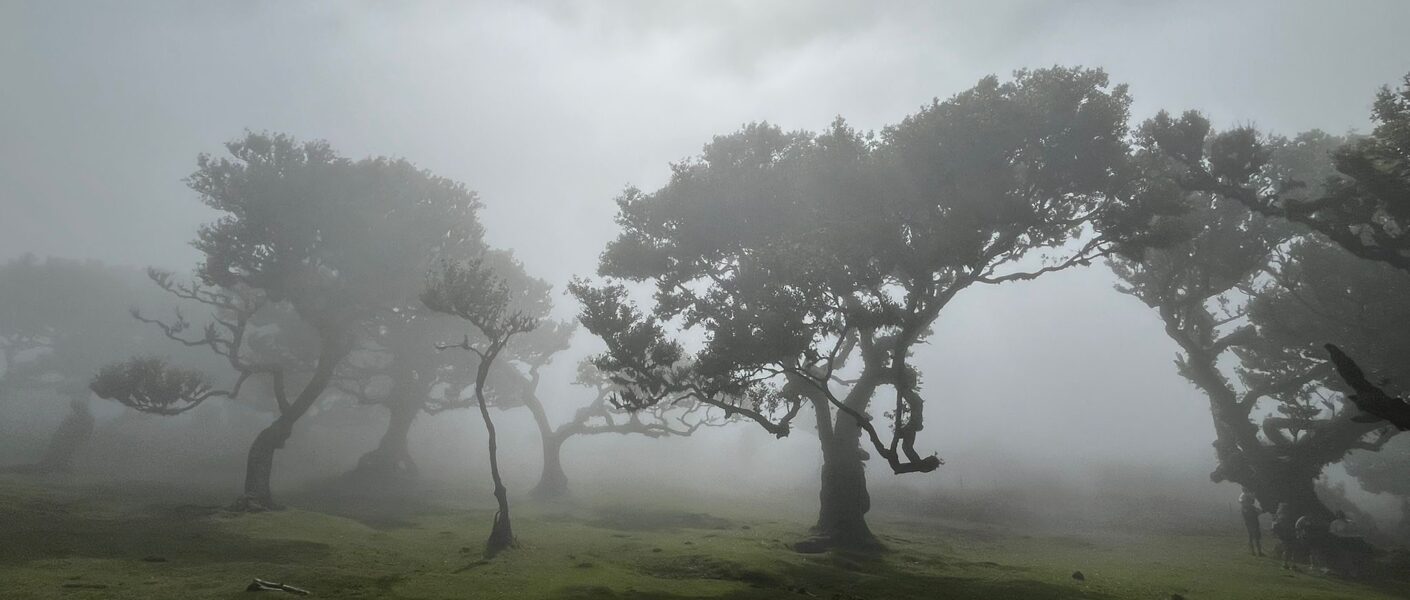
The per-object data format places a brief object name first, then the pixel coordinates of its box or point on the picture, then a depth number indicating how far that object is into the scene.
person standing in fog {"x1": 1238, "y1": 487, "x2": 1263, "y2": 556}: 32.16
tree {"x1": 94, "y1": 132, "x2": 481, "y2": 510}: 40.03
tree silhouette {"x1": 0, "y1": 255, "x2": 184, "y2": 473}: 77.44
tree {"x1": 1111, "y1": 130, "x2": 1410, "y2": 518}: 31.05
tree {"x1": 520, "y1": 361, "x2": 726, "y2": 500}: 53.50
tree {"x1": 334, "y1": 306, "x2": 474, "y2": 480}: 51.16
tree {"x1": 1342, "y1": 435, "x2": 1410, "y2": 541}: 49.72
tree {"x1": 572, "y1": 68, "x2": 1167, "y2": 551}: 23.52
